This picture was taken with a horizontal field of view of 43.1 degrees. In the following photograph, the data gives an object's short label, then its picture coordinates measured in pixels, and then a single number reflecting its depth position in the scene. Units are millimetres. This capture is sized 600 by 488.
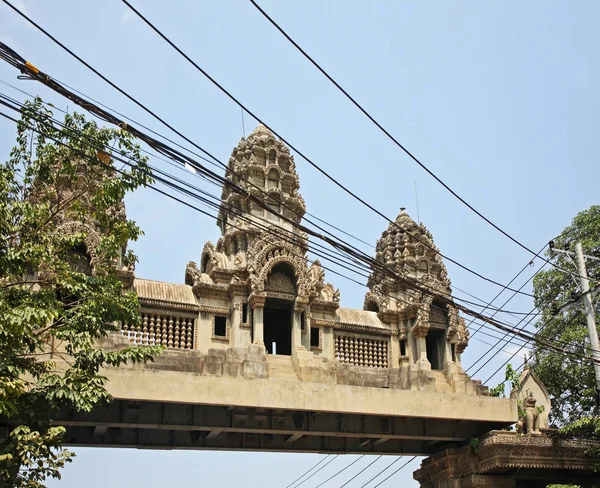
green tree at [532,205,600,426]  31156
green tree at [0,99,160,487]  12242
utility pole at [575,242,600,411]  21853
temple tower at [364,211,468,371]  24703
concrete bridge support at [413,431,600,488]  21188
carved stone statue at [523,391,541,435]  22047
